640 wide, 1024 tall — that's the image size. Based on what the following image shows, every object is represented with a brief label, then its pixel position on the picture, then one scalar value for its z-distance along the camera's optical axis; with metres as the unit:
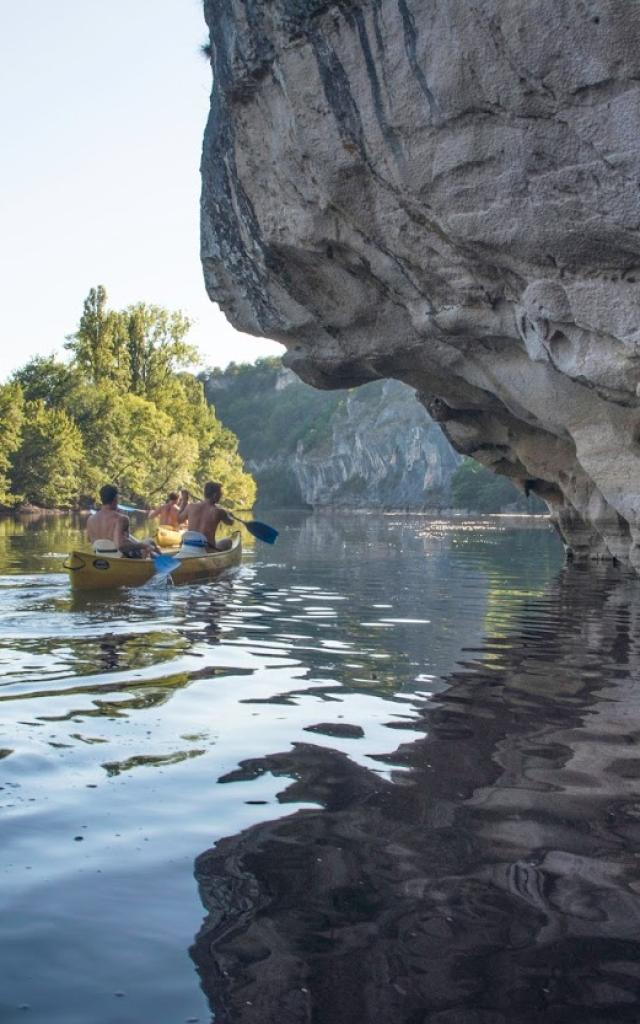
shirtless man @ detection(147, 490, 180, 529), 22.27
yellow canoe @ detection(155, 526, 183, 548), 19.89
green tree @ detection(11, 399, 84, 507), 51.69
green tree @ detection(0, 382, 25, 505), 49.78
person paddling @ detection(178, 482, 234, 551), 16.77
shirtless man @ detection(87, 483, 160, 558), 15.08
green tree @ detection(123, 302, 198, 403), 59.09
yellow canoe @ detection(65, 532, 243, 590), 13.86
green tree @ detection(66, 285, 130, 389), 56.91
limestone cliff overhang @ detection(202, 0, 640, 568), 9.14
